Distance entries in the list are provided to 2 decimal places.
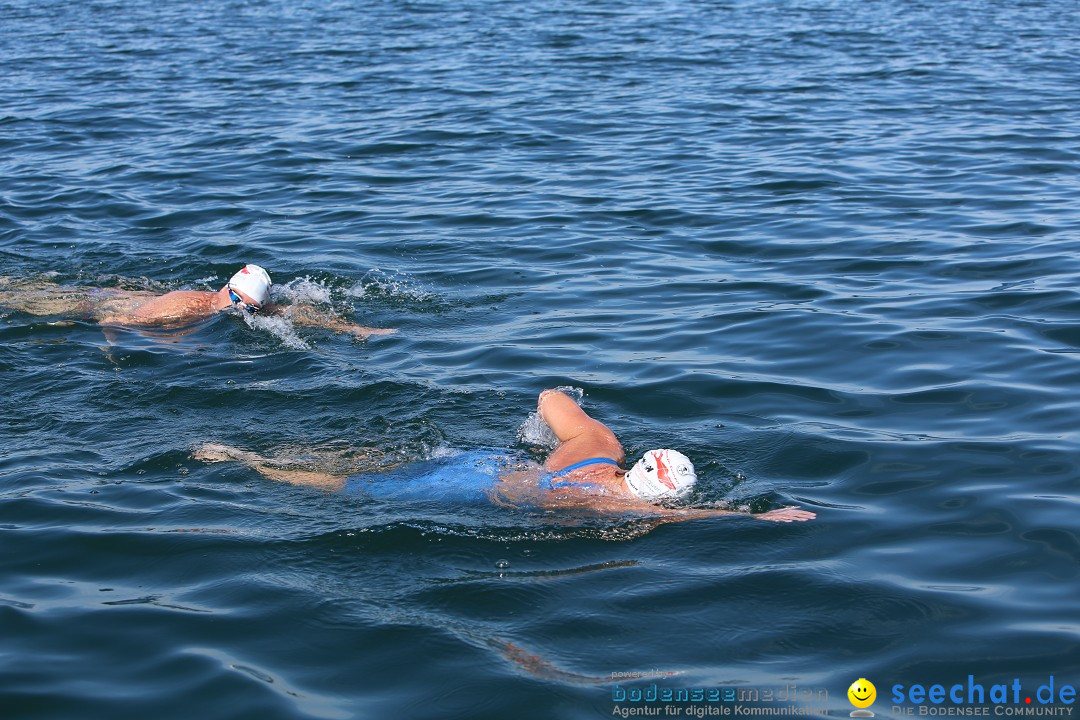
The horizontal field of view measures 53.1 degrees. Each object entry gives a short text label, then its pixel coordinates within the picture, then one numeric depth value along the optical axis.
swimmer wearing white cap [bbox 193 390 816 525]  6.73
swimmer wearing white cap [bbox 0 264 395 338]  9.77
